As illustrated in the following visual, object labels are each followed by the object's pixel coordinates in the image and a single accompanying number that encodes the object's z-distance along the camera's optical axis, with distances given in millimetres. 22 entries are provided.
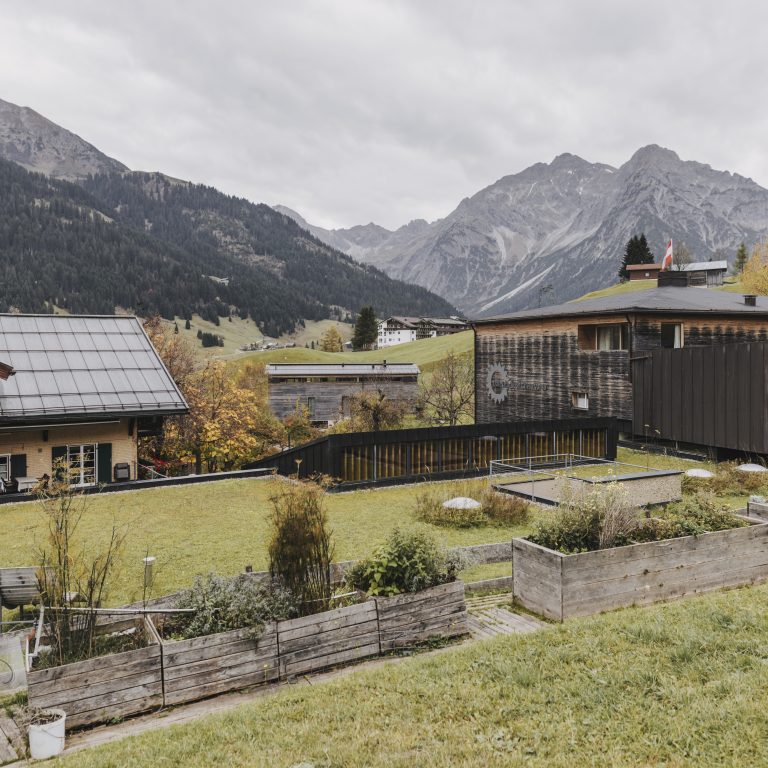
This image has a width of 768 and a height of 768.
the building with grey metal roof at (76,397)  22297
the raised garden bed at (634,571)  8883
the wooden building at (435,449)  23844
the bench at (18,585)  9484
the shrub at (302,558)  8250
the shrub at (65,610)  7039
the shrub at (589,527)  9625
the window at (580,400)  33812
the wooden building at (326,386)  56500
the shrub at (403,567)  8602
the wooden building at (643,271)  111938
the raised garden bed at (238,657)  6613
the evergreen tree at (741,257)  118812
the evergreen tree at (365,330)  126375
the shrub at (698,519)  10169
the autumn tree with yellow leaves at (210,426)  34281
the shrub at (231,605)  7582
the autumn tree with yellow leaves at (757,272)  61959
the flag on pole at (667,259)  48303
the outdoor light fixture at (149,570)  10995
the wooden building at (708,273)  106912
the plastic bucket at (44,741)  6008
